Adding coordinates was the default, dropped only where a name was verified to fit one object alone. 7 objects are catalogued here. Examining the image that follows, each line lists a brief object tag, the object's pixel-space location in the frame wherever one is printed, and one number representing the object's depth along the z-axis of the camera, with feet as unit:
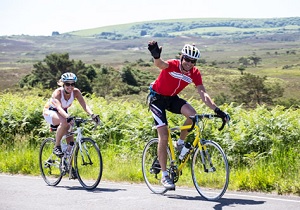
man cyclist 36.21
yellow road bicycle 35.85
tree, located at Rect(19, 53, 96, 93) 450.21
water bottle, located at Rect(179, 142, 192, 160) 37.35
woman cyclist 42.22
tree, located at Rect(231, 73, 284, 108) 448.16
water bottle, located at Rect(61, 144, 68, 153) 43.39
